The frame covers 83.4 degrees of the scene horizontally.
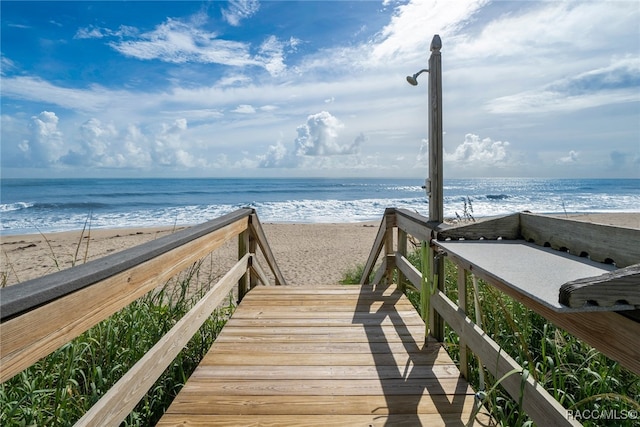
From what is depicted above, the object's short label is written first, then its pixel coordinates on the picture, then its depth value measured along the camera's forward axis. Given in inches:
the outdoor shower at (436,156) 92.7
